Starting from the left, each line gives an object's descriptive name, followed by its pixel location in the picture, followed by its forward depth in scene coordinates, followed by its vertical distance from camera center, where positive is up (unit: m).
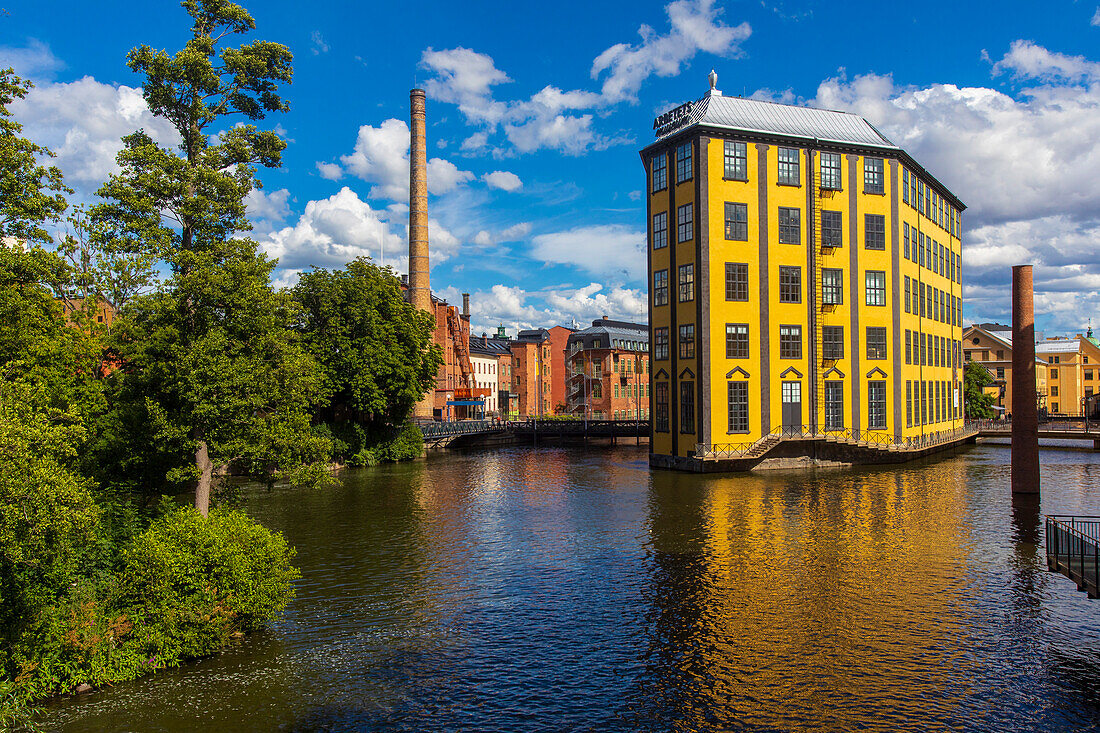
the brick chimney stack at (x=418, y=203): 78.56 +21.50
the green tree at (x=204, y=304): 21.44 +2.89
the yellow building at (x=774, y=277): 50.69 +8.67
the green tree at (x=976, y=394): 88.38 -0.60
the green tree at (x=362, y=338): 55.72 +4.61
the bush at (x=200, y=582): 16.86 -4.72
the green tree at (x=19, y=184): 22.17 +6.89
